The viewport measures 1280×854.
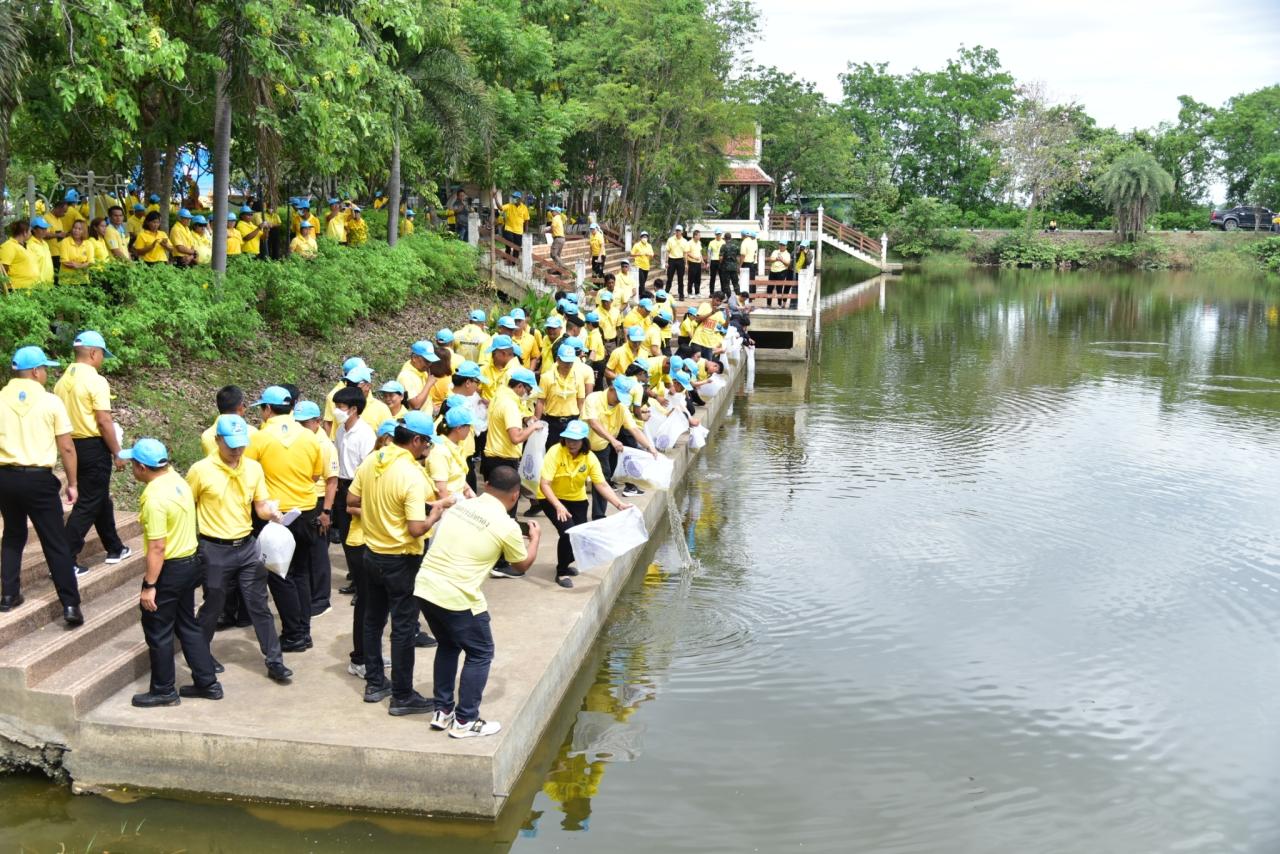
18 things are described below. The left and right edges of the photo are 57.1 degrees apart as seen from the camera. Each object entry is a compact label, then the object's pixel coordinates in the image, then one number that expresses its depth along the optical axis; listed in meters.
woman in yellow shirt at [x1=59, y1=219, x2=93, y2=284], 12.53
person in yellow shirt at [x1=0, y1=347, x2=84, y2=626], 7.13
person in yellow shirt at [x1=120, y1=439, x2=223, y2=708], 6.60
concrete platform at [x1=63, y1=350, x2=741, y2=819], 6.43
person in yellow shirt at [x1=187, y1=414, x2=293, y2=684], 7.04
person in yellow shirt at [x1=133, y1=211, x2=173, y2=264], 14.20
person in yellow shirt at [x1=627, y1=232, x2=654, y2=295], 25.27
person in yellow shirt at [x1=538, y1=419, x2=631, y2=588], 9.16
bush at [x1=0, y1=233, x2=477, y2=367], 11.26
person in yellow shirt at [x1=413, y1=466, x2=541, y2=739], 6.40
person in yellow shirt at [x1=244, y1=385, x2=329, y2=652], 7.79
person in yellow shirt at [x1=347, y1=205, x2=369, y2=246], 19.59
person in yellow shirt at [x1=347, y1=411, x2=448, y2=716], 6.85
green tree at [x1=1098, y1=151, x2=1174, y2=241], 61.22
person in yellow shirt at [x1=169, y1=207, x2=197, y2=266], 14.80
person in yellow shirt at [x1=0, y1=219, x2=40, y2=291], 11.32
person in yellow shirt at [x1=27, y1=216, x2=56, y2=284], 11.58
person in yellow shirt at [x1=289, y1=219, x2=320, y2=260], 16.81
